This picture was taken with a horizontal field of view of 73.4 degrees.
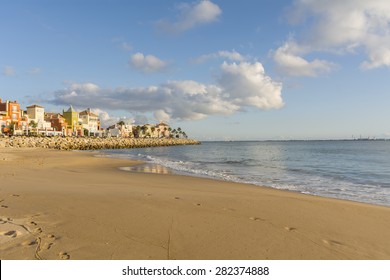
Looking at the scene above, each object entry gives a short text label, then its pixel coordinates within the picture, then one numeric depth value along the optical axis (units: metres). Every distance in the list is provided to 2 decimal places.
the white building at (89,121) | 121.86
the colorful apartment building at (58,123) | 98.02
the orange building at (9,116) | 70.81
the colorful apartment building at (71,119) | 105.69
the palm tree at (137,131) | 171.12
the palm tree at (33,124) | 84.43
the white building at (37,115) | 88.12
